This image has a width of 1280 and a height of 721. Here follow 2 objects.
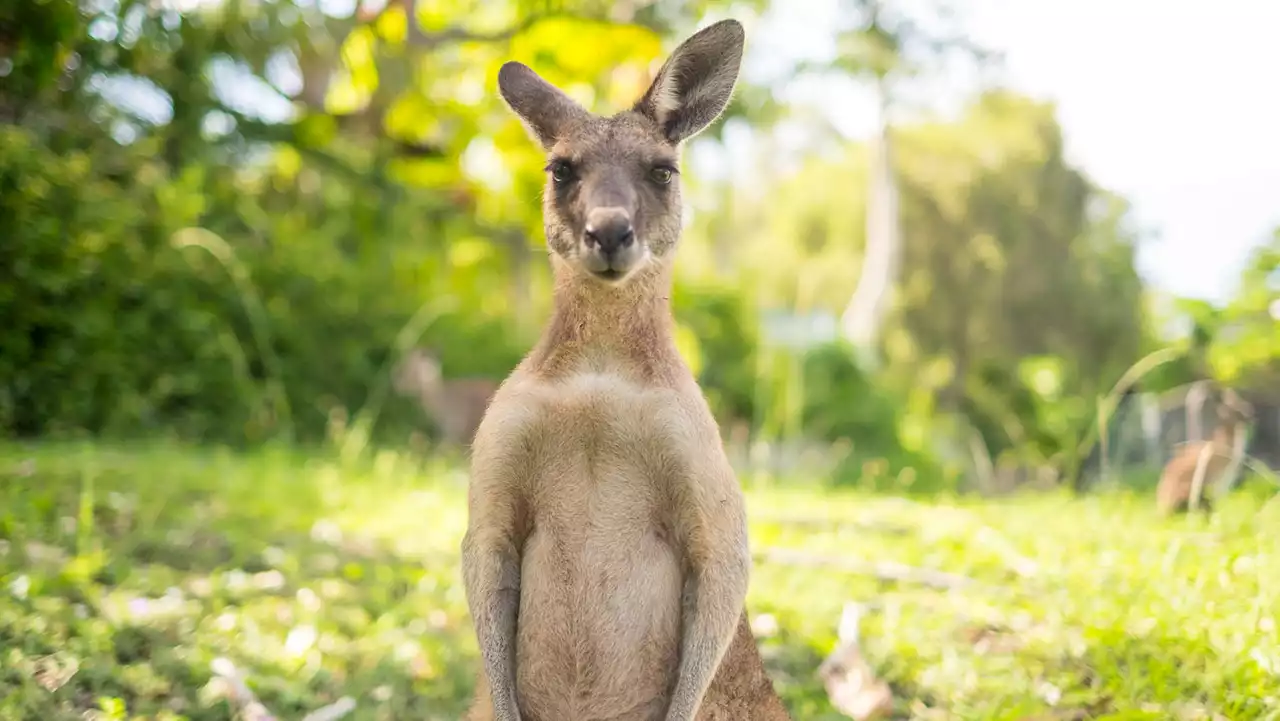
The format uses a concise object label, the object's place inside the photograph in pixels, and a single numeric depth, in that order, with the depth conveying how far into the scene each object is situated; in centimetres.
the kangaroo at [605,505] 207
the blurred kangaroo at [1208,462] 450
